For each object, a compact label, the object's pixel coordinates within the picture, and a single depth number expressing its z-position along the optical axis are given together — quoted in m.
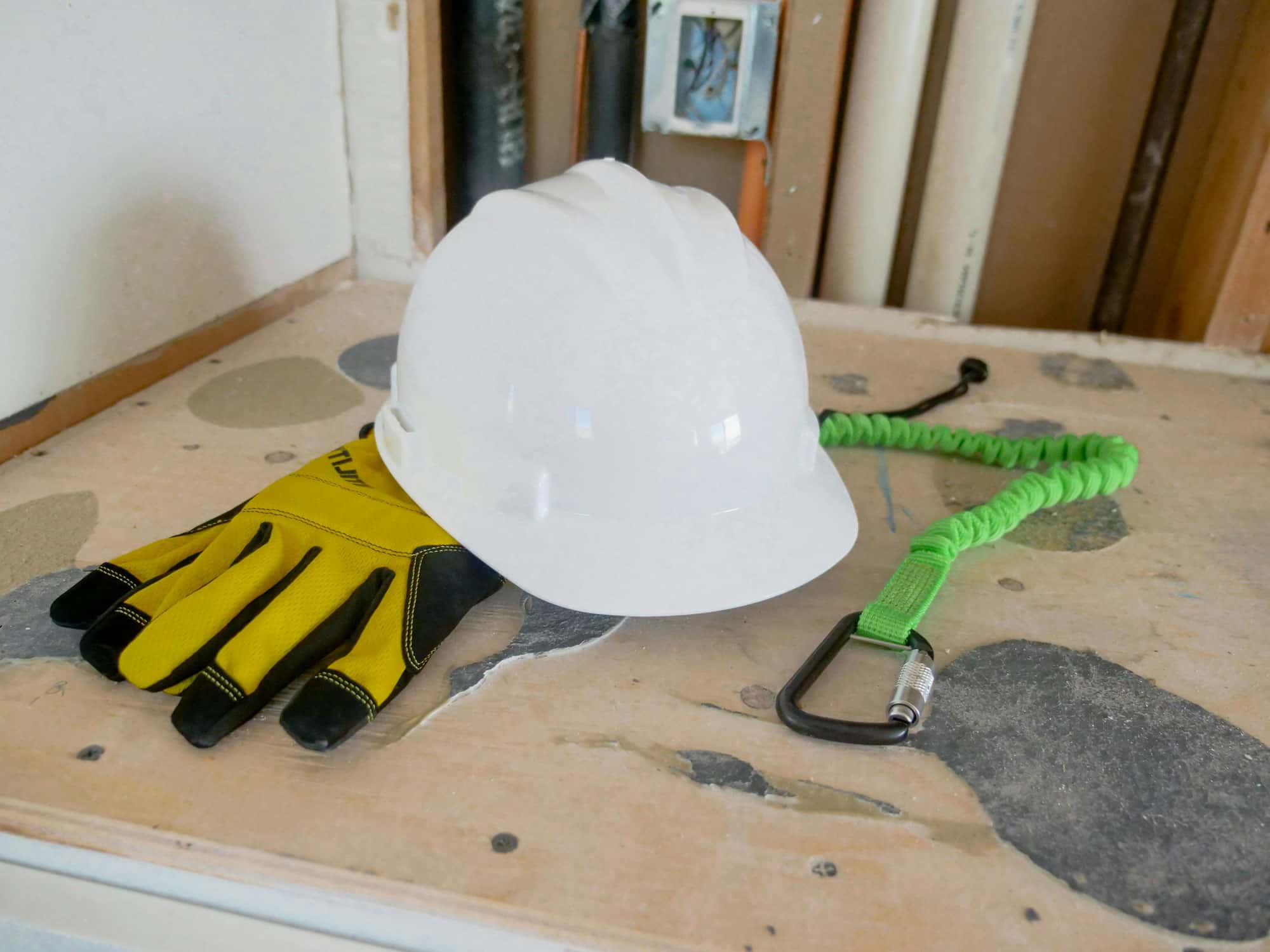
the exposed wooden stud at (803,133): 1.50
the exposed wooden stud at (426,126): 1.57
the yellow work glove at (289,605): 0.70
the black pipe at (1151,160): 1.62
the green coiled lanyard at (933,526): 0.74
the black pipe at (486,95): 1.61
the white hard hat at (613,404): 0.78
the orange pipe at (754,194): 1.65
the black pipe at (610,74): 1.60
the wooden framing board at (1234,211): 1.49
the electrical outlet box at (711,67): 1.54
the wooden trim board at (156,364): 1.09
